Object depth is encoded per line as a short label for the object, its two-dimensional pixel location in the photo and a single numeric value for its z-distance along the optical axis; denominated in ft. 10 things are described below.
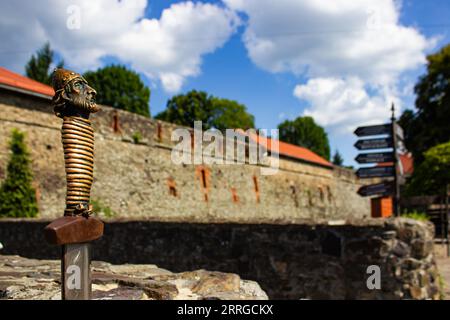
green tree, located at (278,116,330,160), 157.17
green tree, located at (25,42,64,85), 108.06
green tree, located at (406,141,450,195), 54.34
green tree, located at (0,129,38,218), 38.17
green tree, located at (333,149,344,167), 209.36
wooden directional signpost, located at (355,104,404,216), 24.22
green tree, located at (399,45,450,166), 72.38
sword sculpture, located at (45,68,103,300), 7.66
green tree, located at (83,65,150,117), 107.24
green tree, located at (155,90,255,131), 120.06
